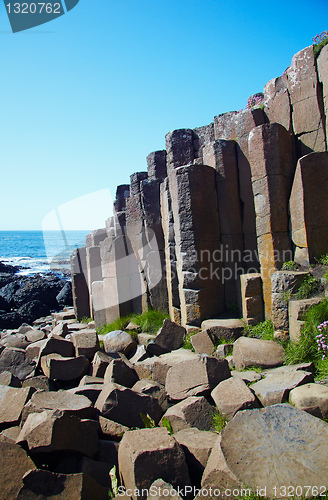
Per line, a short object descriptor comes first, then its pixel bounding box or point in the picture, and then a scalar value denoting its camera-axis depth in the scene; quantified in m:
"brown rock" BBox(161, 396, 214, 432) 3.79
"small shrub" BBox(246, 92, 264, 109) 7.28
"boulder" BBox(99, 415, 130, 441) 3.78
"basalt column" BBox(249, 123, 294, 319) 5.79
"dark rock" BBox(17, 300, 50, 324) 14.35
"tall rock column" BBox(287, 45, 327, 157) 5.96
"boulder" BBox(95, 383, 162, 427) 4.04
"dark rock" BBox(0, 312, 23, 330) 13.62
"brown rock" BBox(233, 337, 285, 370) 4.86
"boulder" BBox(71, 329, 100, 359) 6.09
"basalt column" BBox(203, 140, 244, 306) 6.59
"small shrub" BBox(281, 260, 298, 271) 5.67
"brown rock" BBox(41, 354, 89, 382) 5.40
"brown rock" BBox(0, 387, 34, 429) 3.90
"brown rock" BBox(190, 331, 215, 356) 5.75
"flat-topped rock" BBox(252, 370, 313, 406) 3.74
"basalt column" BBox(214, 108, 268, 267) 6.53
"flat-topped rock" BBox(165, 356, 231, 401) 4.29
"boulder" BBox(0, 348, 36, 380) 6.09
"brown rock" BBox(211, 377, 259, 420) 3.68
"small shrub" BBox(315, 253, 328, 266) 5.46
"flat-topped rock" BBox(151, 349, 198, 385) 5.09
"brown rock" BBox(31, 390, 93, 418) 3.79
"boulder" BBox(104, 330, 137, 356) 6.76
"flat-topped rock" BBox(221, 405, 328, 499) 2.43
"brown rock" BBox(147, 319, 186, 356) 6.29
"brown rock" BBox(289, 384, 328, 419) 3.37
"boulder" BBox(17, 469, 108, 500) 2.79
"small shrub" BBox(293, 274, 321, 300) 5.11
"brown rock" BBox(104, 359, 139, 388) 4.91
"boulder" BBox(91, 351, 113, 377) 5.40
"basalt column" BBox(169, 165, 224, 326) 6.46
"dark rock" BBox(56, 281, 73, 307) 16.16
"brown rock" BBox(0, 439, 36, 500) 2.86
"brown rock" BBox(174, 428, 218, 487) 3.02
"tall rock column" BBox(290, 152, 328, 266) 5.57
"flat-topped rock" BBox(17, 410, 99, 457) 3.20
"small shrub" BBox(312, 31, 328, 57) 5.85
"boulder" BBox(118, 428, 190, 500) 2.79
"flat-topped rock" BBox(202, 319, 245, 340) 5.86
